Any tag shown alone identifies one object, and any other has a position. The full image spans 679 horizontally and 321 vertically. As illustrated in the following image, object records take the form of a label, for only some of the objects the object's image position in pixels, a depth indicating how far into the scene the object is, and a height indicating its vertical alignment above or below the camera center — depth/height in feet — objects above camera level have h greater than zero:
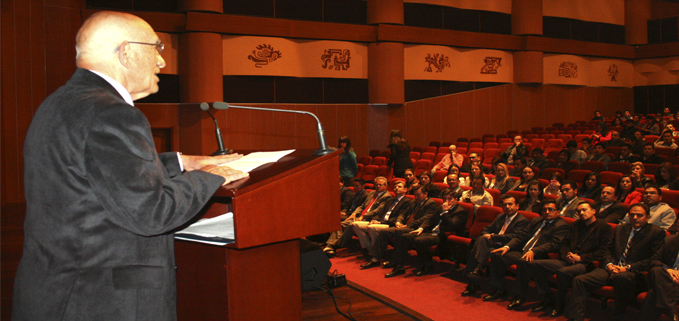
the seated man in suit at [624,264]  12.46 -3.10
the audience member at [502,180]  22.52 -1.66
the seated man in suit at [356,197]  22.81 -2.36
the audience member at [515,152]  28.84 -0.51
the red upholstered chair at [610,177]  21.56 -1.53
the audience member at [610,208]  15.72 -2.10
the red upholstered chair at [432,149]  35.43 -0.34
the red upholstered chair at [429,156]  33.19 -0.77
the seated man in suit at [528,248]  14.34 -3.07
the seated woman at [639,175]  19.61 -1.32
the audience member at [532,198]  18.12 -2.01
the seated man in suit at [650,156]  24.02 -0.70
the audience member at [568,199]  17.02 -1.95
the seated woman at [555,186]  20.06 -1.71
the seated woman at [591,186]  19.33 -1.70
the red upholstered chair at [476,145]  35.83 -0.10
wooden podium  4.17 -1.02
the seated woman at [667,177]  19.15 -1.35
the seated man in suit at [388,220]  19.45 -2.96
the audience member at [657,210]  14.71 -2.01
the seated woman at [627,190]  18.07 -1.75
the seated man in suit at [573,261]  13.38 -3.23
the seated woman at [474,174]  21.66 -1.31
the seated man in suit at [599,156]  25.01 -0.71
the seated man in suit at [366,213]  20.84 -2.82
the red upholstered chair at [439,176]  27.17 -1.71
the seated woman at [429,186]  21.84 -1.81
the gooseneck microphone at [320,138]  5.05 +0.08
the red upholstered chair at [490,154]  31.86 -0.67
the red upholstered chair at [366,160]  33.82 -1.00
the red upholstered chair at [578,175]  22.85 -1.47
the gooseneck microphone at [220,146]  6.26 +0.01
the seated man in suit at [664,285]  11.53 -3.28
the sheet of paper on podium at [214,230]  4.49 -0.74
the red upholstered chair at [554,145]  32.90 -0.16
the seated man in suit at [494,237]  15.34 -2.89
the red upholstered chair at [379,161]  31.76 -1.01
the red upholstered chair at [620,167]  23.04 -1.18
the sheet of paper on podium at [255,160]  4.72 -0.14
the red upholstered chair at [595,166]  24.00 -1.14
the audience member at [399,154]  26.55 -0.50
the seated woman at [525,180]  21.65 -1.59
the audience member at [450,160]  29.48 -0.94
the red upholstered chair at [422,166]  29.94 -1.28
